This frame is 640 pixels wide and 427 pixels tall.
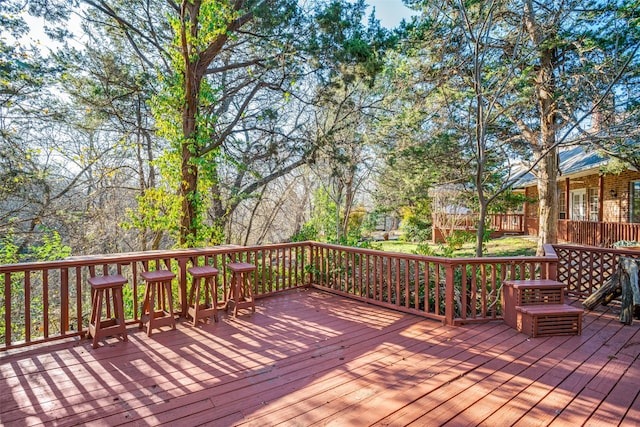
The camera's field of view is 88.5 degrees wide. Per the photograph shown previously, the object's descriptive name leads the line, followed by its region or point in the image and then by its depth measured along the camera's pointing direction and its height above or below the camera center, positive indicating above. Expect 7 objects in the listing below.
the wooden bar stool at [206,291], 3.99 -0.98
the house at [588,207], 9.45 +0.07
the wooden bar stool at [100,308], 3.36 -1.00
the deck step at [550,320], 3.56 -1.22
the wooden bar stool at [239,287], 4.27 -1.02
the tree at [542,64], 5.53 +2.83
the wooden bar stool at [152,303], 3.67 -1.05
